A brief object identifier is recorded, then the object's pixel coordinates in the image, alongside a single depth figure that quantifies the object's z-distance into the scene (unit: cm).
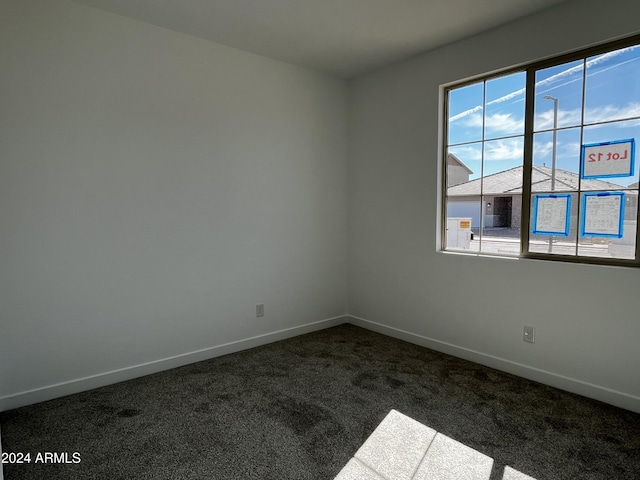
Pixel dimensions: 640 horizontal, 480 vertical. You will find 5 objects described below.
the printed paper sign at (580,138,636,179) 253
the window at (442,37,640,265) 256
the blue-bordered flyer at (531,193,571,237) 281
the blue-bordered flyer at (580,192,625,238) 258
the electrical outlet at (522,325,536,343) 296
